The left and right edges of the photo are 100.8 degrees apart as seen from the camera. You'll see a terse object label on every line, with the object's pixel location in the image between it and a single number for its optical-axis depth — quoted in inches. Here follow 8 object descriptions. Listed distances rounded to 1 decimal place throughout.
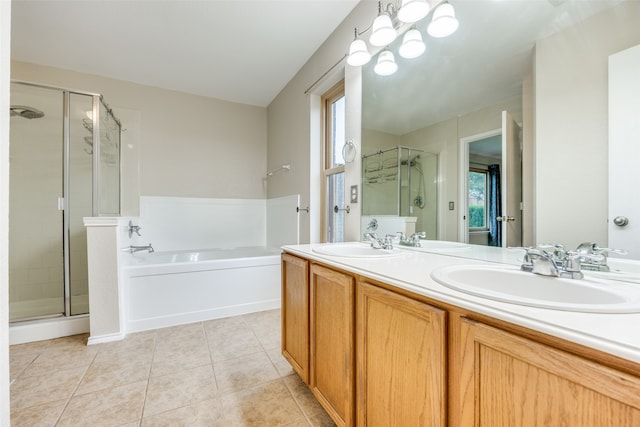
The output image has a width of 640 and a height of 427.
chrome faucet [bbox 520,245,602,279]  31.1
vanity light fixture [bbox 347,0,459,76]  53.2
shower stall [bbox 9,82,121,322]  88.8
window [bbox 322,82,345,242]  93.9
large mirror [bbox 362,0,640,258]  34.1
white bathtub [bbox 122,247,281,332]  87.0
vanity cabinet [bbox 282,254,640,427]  17.2
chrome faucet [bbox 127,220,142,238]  114.6
